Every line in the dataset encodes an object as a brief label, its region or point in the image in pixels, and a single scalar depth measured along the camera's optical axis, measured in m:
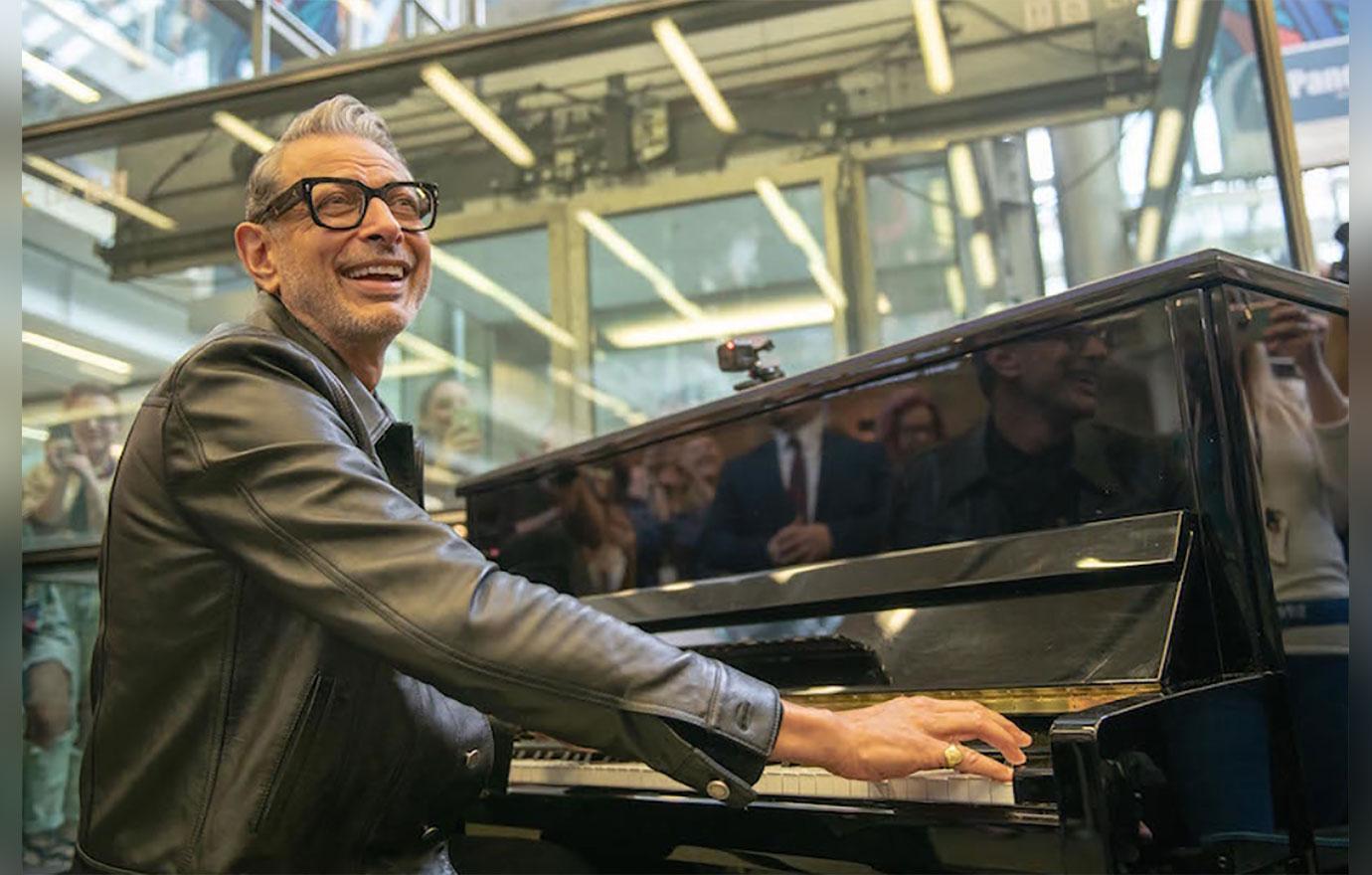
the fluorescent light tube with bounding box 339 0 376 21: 4.85
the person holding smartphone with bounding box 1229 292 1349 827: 1.78
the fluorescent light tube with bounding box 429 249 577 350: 4.91
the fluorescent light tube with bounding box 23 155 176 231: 4.85
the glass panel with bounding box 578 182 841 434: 4.65
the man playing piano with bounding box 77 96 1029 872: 1.21
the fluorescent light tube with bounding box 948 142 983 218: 4.30
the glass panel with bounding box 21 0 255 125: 4.77
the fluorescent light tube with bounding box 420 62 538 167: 4.59
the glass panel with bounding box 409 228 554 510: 4.82
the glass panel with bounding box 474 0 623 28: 4.48
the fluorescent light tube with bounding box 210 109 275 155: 4.77
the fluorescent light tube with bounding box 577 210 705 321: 4.82
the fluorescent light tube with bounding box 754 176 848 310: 4.56
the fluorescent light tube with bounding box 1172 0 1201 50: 3.89
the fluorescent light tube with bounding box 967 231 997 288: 4.29
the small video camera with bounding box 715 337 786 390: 2.66
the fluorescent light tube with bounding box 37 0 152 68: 4.73
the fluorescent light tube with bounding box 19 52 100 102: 4.78
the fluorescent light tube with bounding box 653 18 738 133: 4.43
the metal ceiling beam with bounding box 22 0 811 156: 4.37
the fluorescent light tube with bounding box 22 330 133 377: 4.77
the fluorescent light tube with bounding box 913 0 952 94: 4.20
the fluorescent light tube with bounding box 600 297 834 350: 4.56
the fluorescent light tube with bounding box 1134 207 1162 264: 4.07
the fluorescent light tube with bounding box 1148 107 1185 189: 3.98
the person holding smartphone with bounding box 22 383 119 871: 4.44
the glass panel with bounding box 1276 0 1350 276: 3.43
